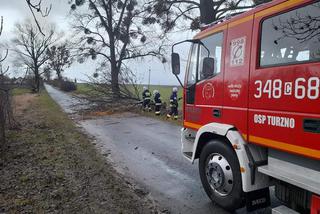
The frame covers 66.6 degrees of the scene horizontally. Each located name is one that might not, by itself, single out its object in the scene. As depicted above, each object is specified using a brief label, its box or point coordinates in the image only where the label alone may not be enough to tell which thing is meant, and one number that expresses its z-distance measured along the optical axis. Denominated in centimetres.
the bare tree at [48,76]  6029
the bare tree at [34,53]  4398
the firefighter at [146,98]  1411
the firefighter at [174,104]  1178
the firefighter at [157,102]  1299
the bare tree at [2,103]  684
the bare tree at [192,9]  1126
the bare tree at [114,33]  2088
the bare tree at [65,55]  2147
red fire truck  245
